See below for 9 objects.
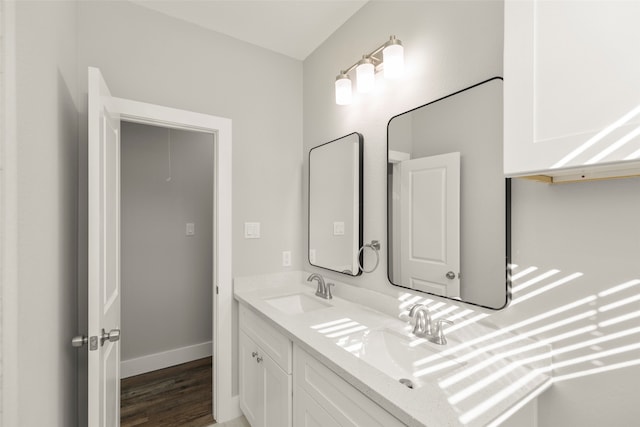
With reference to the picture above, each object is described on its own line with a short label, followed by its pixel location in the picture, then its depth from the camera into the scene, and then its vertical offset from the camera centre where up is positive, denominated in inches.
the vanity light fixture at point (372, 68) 57.3 +29.8
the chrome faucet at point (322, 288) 75.5 -18.6
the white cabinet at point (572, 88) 26.6 +12.1
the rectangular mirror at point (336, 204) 71.3 +2.4
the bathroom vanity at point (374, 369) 33.5 -20.6
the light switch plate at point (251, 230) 84.0 -4.5
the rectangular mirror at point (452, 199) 44.9 +2.4
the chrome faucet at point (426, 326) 47.5 -18.0
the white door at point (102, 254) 44.1 -6.5
